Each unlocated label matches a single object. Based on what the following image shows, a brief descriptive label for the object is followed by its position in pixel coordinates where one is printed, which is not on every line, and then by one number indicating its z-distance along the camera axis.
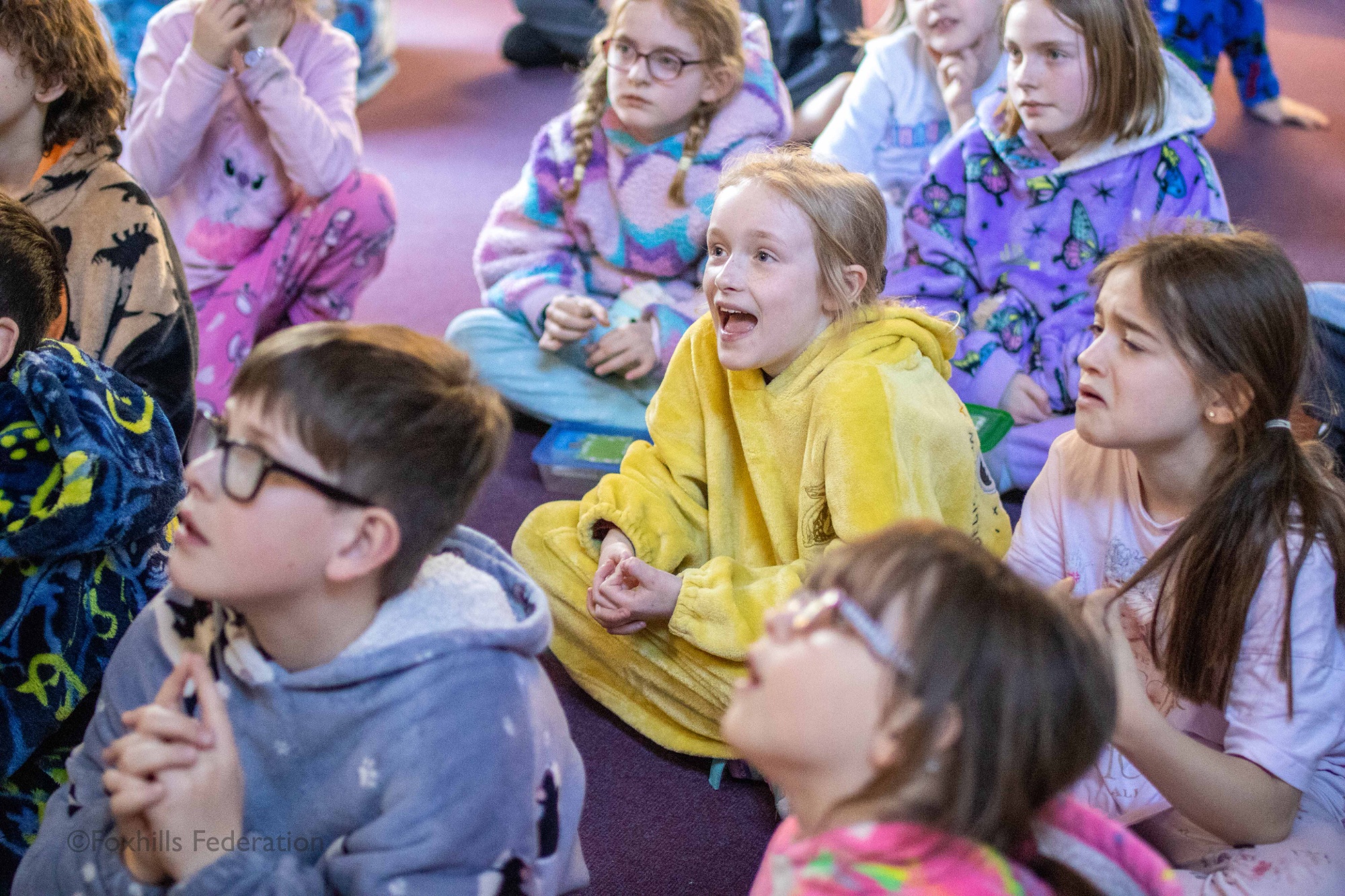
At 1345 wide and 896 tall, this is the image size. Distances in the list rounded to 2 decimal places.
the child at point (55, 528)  1.22
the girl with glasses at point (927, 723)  0.77
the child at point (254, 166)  2.20
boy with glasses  0.91
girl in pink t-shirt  1.13
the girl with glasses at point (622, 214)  2.17
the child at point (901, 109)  2.46
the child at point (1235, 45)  3.44
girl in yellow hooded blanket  1.42
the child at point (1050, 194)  2.02
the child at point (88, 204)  1.67
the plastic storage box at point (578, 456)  2.15
